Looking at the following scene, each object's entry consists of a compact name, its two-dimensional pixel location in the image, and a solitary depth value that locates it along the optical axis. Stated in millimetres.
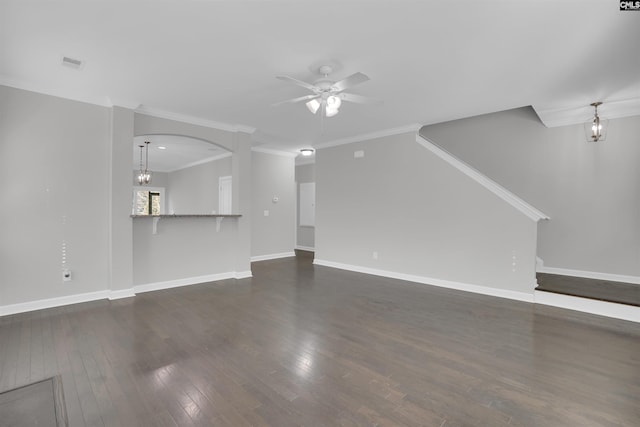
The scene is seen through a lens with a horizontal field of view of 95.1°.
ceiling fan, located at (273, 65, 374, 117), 3021
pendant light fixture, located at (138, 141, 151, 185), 8008
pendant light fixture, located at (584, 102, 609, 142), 4230
